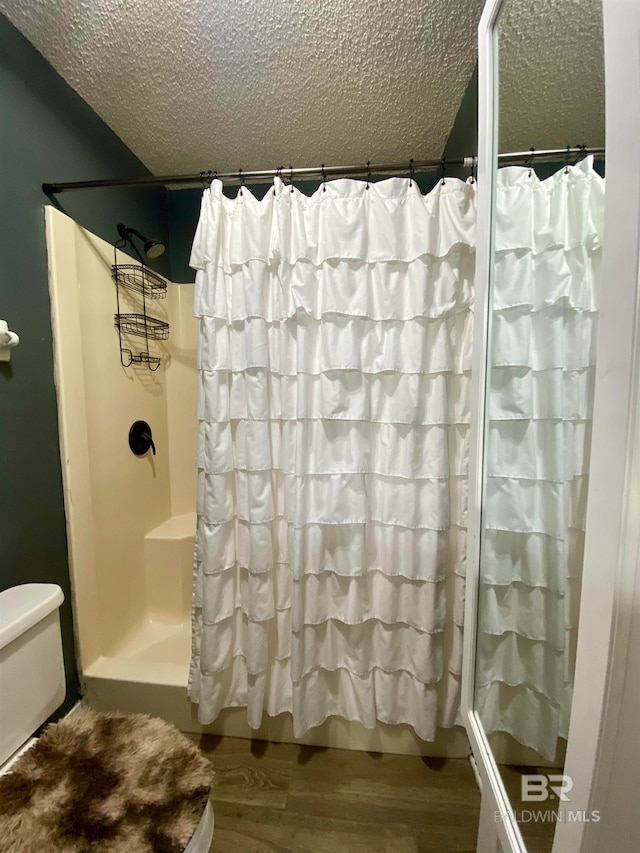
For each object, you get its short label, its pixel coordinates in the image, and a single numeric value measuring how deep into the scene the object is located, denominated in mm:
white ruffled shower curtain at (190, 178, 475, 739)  1080
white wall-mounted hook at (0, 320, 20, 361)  960
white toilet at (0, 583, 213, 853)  795
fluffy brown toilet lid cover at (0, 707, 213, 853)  655
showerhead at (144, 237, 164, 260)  1466
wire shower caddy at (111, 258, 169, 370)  1515
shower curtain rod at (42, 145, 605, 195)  1048
